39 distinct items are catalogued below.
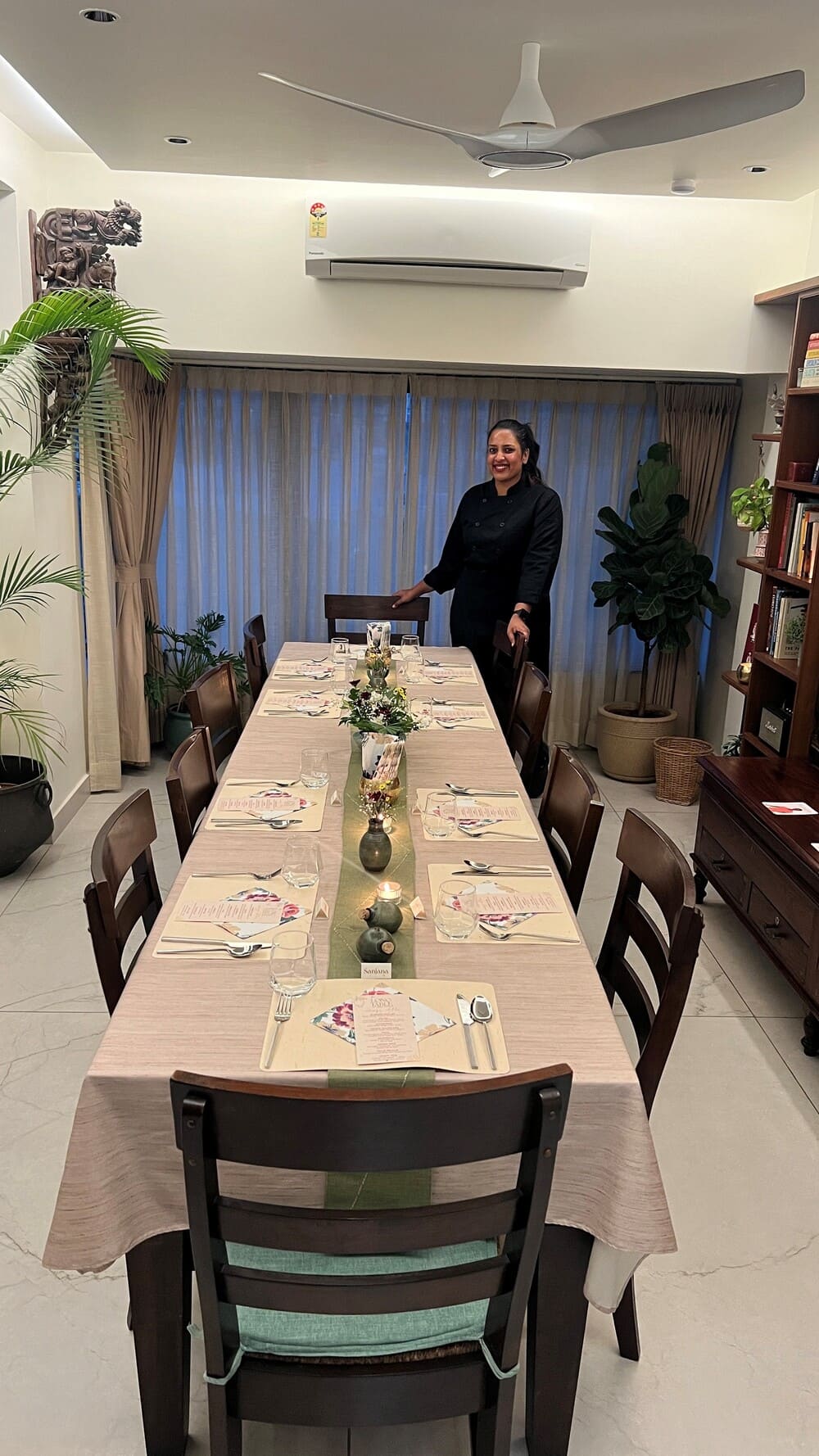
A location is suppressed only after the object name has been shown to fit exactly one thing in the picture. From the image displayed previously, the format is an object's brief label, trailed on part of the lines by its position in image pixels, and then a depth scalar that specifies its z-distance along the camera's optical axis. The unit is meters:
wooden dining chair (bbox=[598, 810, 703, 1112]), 1.83
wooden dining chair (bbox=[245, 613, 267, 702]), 4.21
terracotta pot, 5.42
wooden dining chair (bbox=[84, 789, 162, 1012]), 1.89
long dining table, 1.60
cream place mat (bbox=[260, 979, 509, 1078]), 1.63
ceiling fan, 2.27
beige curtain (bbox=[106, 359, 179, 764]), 5.16
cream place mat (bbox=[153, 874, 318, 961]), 2.01
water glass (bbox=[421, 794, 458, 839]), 2.54
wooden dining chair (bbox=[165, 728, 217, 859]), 2.53
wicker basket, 5.08
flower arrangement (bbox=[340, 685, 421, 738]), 2.80
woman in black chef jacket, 4.80
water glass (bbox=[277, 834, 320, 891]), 2.22
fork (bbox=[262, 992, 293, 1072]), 1.74
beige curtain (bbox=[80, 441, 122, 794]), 4.80
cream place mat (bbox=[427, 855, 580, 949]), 2.06
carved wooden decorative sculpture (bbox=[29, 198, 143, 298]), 4.26
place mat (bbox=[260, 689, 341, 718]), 3.59
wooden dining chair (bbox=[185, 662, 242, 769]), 3.27
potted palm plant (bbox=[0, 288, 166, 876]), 3.85
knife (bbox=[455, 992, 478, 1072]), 1.65
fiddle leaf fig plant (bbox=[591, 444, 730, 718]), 5.21
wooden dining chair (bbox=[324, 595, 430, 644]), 4.99
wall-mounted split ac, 4.45
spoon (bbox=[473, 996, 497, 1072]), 1.75
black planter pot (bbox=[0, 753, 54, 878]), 3.94
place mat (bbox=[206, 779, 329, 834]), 2.57
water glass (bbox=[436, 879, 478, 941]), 2.04
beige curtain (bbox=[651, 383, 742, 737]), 5.45
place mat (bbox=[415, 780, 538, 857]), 2.57
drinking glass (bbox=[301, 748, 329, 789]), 2.84
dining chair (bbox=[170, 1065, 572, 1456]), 1.27
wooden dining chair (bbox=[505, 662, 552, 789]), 3.45
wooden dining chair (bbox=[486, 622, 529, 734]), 4.23
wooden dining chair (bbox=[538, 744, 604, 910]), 2.36
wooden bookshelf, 3.96
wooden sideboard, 3.12
